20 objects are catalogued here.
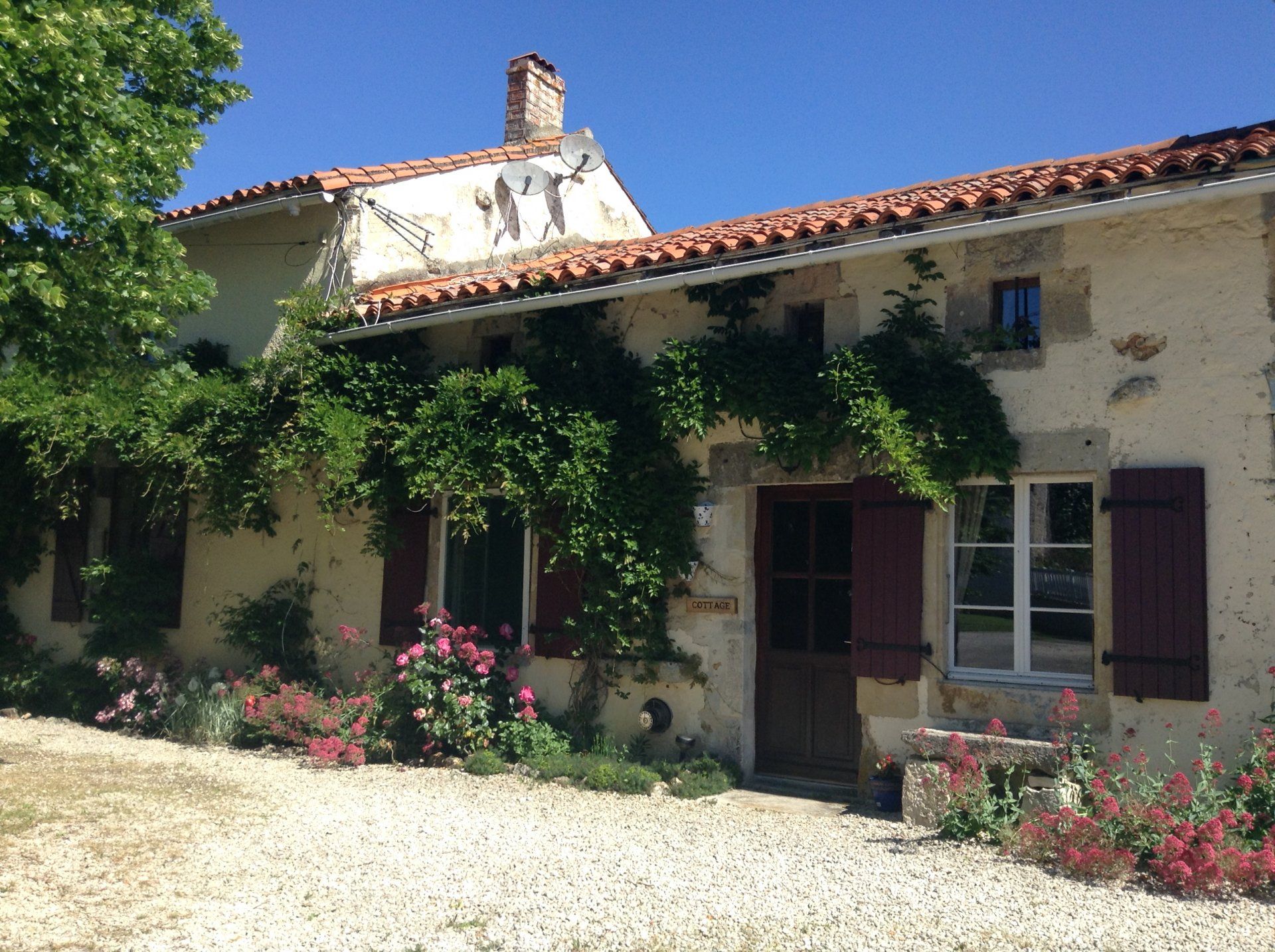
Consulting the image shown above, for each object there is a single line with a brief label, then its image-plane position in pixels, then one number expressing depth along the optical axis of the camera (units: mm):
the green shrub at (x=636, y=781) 6871
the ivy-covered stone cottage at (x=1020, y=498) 5836
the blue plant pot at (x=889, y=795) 6410
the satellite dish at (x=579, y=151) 11086
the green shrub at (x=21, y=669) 10336
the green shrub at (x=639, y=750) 7527
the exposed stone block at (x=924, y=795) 5814
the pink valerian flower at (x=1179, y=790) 4977
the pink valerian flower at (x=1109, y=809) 5105
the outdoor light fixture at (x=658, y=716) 7547
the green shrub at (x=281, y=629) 9344
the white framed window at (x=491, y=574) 8555
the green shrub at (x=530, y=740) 7582
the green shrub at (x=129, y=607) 10039
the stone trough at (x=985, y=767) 5512
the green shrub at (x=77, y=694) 9828
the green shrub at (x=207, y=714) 8586
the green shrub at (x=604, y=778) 6934
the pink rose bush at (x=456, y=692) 7711
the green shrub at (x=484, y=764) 7398
